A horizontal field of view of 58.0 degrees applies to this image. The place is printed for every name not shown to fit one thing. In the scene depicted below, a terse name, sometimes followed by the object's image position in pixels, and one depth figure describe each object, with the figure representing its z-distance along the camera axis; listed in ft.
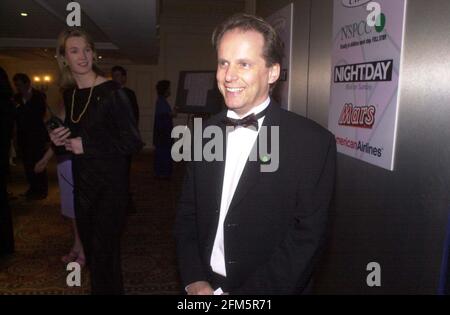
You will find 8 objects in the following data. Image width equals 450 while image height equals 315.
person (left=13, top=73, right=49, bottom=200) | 19.66
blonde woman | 7.76
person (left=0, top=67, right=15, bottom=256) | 11.23
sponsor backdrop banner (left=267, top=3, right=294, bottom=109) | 10.43
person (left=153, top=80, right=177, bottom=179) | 23.34
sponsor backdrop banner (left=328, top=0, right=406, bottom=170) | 5.92
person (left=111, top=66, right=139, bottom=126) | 19.79
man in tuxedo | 4.40
